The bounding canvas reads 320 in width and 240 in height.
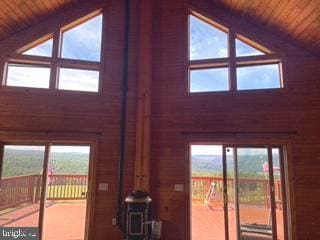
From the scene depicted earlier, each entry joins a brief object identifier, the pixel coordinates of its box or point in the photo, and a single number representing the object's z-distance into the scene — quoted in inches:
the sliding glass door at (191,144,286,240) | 193.6
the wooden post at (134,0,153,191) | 206.2
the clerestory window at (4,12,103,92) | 215.0
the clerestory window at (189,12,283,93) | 208.8
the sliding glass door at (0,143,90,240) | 201.8
